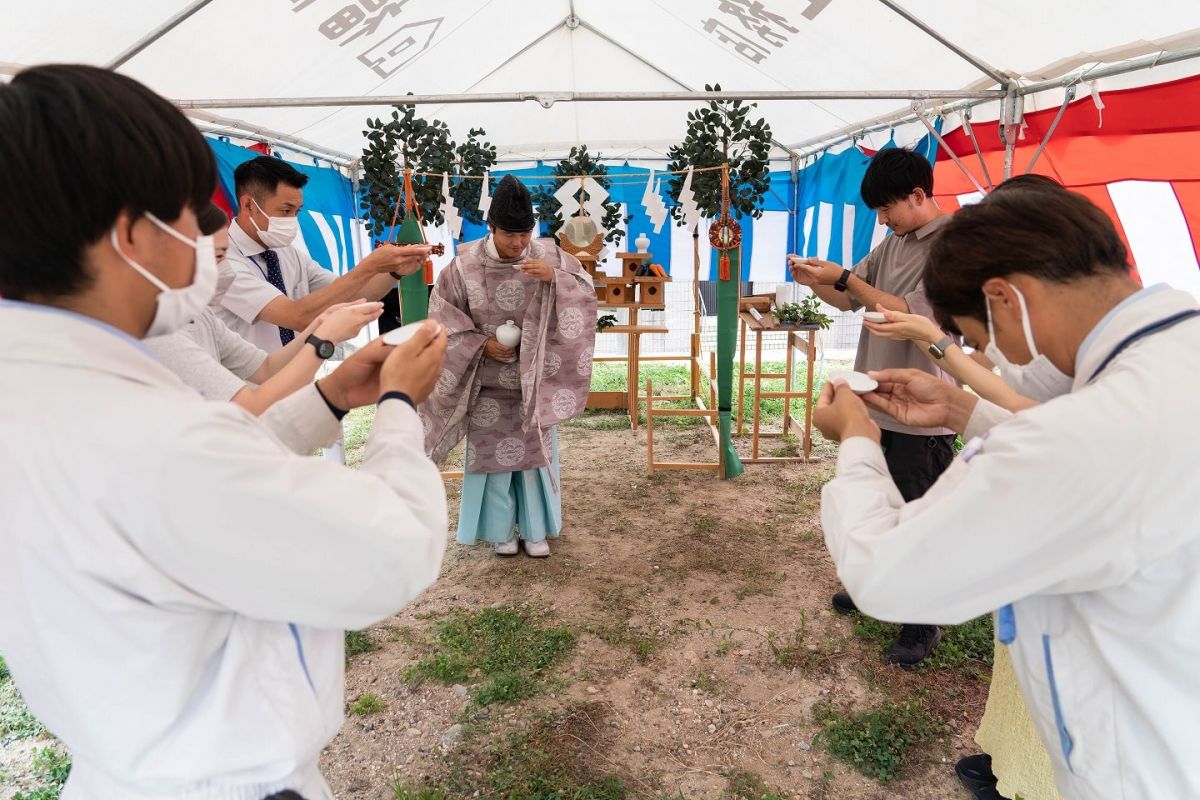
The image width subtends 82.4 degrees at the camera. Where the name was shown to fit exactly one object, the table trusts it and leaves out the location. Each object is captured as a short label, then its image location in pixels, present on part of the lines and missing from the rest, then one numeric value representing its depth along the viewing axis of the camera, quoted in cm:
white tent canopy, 325
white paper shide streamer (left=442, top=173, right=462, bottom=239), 478
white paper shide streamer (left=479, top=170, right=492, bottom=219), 471
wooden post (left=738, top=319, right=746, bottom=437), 542
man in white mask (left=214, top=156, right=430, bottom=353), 266
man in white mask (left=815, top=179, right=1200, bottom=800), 89
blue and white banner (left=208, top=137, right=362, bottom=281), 647
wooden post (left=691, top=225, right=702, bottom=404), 538
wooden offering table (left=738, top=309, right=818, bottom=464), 494
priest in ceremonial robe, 362
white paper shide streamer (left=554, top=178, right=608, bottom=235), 509
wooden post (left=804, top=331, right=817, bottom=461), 490
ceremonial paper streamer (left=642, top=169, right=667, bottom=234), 486
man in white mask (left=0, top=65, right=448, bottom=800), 72
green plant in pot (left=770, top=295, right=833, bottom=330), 492
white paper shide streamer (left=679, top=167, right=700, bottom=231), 452
